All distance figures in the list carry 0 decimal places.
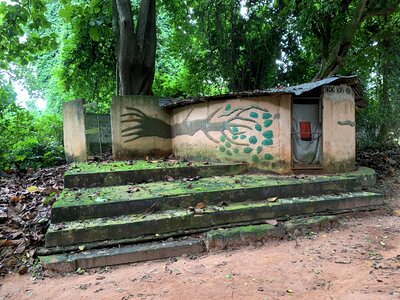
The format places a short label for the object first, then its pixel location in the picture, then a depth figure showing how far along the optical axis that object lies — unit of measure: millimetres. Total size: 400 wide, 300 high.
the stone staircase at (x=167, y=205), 4070
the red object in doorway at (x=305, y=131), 6996
